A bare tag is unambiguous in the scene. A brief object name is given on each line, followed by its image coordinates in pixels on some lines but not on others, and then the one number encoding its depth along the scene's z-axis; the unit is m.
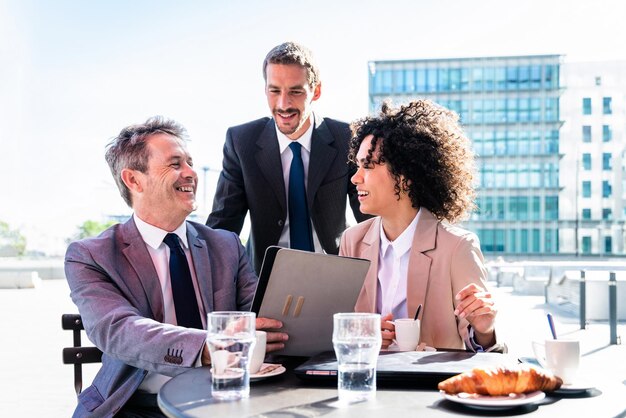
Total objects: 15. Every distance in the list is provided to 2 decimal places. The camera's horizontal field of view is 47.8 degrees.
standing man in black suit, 3.17
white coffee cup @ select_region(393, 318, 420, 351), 1.86
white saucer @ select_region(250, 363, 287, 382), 1.52
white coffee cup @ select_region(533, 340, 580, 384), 1.49
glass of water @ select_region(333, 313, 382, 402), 1.36
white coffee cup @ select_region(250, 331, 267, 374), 1.56
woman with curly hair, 2.23
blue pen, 1.61
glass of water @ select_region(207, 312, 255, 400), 1.37
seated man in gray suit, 1.79
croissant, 1.31
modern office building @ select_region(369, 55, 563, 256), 43.84
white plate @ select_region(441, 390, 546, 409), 1.27
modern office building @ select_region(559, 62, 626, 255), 44.19
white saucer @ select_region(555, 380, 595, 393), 1.43
